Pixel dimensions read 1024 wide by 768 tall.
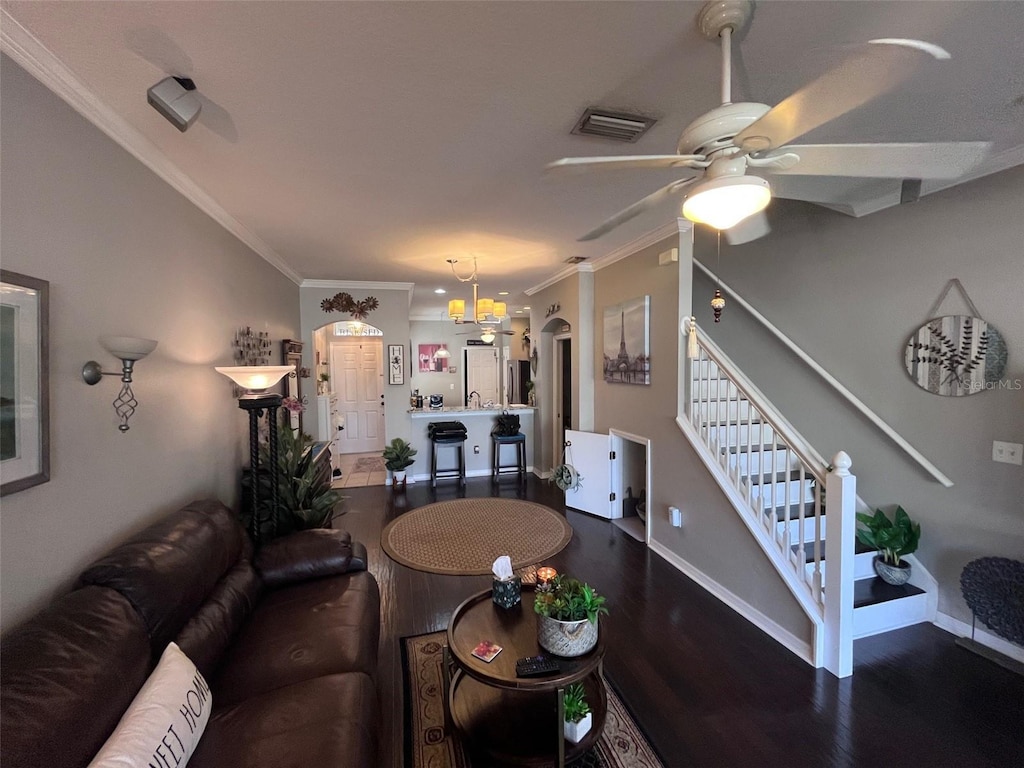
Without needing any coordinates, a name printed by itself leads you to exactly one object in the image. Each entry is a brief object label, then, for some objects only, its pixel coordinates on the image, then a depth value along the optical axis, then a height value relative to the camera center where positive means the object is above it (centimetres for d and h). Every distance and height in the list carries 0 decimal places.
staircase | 217 -85
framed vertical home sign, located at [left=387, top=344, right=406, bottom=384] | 555 +20
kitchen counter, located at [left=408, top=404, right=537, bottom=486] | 591 -84
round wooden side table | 158 -141
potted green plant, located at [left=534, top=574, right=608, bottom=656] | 165 -95
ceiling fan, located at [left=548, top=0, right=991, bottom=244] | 104 +64
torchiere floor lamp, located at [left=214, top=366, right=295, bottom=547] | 252 -16
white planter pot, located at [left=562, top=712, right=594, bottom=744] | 165 -138
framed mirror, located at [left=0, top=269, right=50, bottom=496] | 129 -1
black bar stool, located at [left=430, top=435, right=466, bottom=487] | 570 -99
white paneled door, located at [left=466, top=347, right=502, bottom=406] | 895 +13
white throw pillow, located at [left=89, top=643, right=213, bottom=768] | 109 -97
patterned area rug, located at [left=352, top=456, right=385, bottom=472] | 652 -138
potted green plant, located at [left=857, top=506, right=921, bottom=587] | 261 -103
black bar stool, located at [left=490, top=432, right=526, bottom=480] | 590 -100
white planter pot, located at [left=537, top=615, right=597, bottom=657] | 165 -102
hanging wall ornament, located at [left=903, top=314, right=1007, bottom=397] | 238 +13
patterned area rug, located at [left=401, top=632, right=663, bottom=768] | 171 -155
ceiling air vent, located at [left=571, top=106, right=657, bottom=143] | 177 +110
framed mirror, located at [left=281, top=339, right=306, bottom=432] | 440 +9
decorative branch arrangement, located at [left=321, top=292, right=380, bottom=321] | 527 +94
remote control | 157 -109
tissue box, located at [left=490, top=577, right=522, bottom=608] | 202 -103
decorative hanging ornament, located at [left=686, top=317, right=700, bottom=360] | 314 +26
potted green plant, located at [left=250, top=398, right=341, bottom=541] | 290 -83
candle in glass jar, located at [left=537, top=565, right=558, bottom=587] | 194 -92
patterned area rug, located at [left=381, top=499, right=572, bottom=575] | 350 -148
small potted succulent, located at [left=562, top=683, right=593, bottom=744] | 165 -134
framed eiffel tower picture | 375 +35
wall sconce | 164 +6
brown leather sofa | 108 -96
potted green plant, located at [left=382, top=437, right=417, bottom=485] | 544 -99
